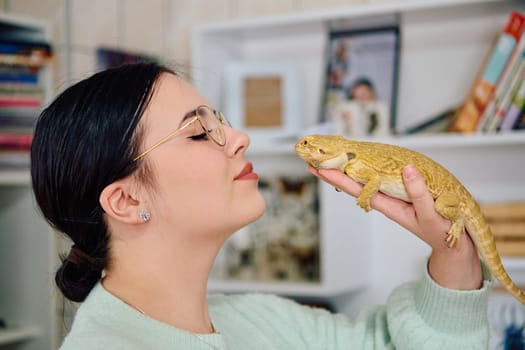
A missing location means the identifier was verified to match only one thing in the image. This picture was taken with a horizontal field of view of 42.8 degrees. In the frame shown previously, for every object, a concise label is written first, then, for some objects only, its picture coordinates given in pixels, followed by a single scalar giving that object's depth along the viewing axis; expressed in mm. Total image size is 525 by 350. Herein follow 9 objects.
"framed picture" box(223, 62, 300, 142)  2387
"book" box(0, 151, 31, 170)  1960
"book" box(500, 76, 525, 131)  1950
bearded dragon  1066
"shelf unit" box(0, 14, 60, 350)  2008
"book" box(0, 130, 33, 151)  1951
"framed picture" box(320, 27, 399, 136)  2209
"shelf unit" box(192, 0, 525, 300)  2152
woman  1090
